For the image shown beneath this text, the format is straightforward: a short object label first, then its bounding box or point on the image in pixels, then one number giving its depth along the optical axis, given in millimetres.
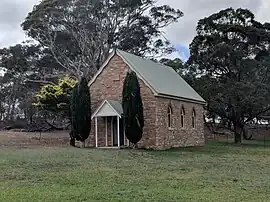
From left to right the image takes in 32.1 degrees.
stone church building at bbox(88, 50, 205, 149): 28672
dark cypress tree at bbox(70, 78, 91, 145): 28953
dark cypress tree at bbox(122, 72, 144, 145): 27172
